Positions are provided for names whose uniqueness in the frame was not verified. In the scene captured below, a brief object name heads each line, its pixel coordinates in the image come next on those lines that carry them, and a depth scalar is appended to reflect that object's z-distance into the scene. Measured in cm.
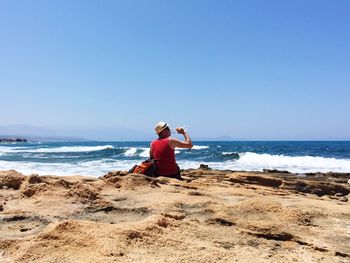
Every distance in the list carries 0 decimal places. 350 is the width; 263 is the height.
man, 678
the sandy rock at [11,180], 488
